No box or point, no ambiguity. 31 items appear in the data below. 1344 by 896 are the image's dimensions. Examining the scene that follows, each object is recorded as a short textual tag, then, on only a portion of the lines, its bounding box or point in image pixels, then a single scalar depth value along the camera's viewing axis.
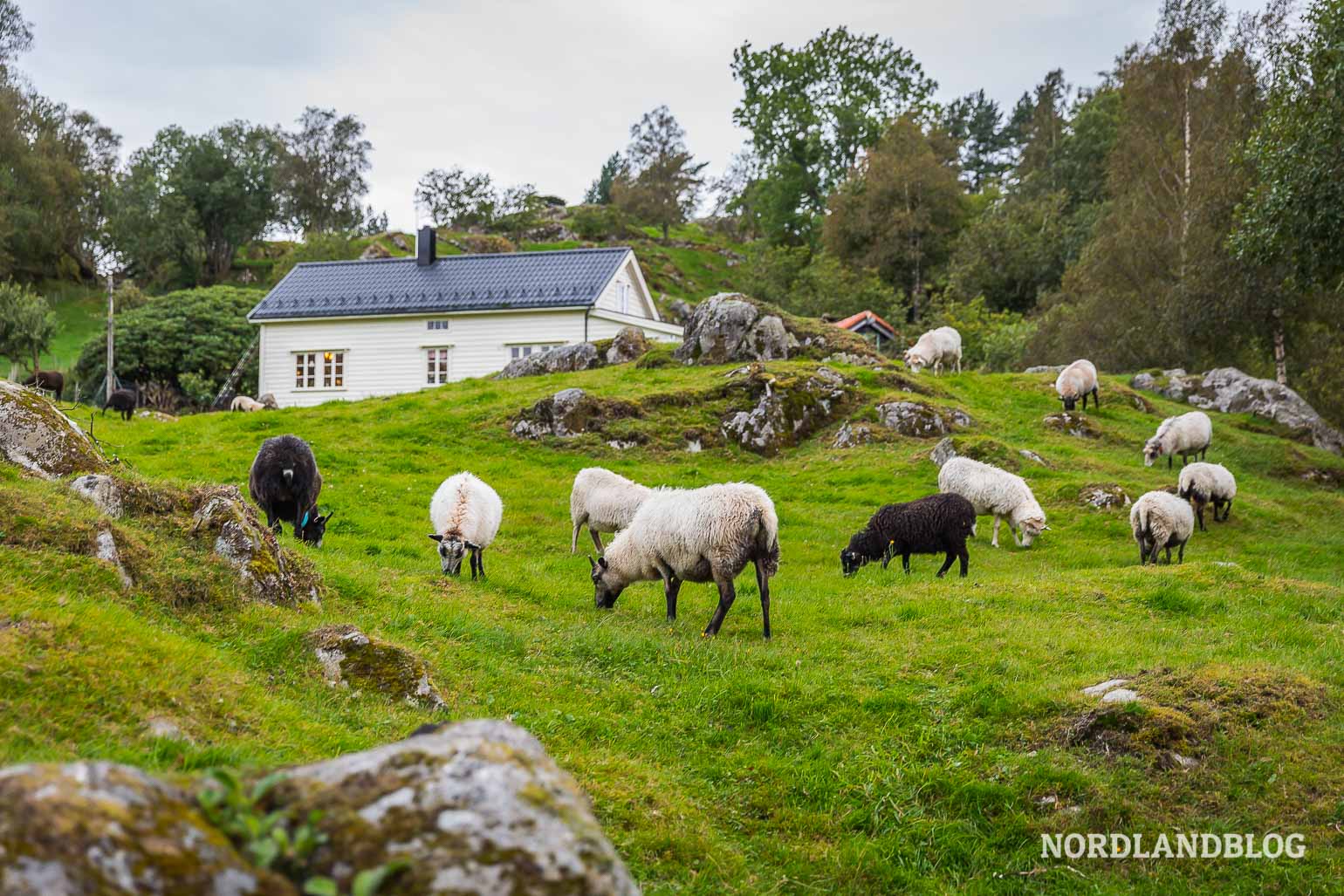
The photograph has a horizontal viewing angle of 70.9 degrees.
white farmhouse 46.84
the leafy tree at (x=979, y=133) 110.06
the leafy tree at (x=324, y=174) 95.50
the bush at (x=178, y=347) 50.09
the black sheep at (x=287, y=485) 14.97
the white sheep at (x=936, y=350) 37.03
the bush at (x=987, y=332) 49.56
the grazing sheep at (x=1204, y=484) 21.38
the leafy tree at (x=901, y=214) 64.50
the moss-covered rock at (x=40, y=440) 9.60
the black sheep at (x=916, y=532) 16.78
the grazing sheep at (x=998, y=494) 19.67
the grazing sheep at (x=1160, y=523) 18.09
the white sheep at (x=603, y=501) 17.75
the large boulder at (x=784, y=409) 27.75
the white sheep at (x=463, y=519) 14.34
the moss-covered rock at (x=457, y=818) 2.76
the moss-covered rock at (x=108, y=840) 2.44
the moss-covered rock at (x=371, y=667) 7.68
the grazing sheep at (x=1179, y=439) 26.53
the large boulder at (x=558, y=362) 38.28
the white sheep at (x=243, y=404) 40.31
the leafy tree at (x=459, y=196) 94.56
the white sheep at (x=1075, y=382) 30.67
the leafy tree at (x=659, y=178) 106.94
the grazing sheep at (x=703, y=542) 12.07
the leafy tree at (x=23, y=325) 48.62
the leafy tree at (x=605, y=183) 138.88
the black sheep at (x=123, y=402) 34.47
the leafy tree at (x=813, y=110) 79.88
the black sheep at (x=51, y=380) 40.05
